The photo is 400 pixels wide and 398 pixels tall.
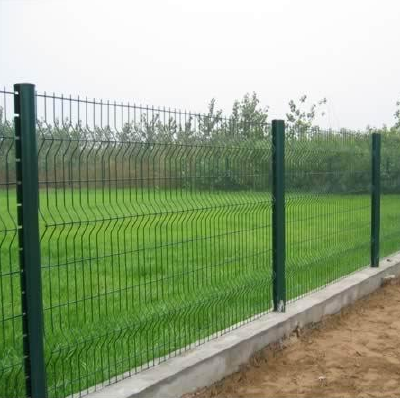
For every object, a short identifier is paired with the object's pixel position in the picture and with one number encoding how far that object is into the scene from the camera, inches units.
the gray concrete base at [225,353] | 148.3
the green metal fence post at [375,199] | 308.7
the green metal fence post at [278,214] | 214.1
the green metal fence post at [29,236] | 123.0
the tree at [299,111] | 1193.4
